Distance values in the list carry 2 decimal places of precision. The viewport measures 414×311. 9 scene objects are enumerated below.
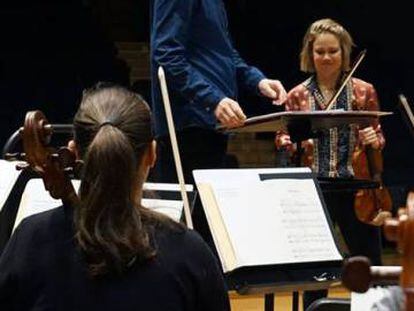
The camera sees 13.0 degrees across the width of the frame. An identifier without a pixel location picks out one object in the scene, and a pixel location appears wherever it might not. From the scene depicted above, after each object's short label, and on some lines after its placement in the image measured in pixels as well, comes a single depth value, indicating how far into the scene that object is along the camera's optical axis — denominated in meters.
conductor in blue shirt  5.54
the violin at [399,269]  2.96
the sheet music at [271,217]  5.23
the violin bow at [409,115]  5.80
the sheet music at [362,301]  4.83
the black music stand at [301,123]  5.42
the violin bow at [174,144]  5.25
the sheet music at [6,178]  5.36
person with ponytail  4.49
